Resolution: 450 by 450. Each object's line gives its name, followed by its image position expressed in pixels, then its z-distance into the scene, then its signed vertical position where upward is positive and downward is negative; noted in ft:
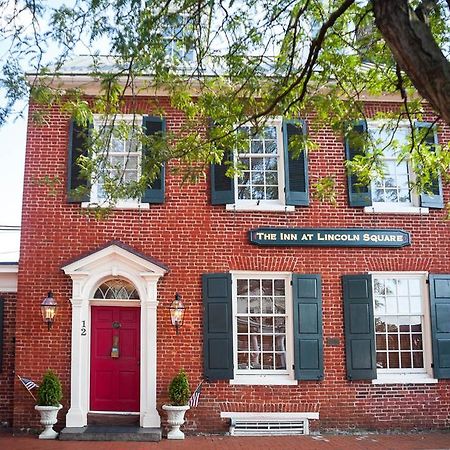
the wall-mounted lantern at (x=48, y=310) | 35.45 +1.35
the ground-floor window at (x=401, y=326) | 37.58 +0.13
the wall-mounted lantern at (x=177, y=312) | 35.78 +1.13
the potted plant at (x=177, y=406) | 34.47 -4.28
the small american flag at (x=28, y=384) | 35.14 -2.96
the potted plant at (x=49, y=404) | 33.96 -4.02
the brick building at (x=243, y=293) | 35.99 +2.28
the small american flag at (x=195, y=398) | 35.27 -3.92
